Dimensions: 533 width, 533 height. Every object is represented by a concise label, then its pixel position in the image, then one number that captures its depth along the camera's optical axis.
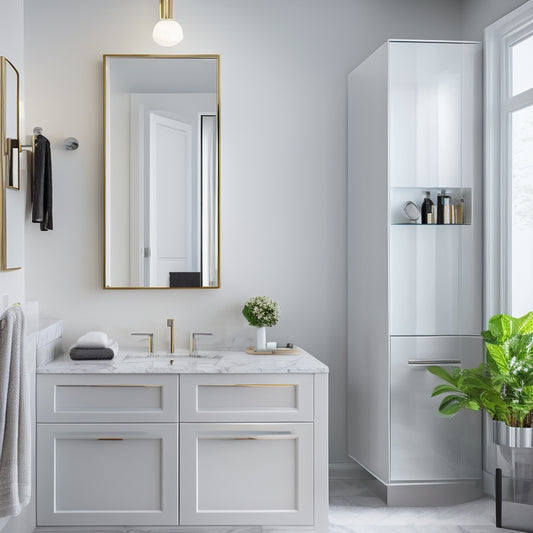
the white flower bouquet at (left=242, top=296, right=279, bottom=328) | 3.31
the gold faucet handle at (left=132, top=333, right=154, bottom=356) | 3.33
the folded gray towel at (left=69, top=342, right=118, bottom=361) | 3.03
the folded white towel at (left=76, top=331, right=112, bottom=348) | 3.04
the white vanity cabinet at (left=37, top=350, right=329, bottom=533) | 2.86
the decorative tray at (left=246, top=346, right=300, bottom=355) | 3.26
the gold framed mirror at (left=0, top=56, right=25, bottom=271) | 2.86
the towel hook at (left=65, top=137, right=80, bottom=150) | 3.42
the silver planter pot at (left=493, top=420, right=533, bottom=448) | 2.77
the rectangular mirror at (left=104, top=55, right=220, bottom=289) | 3.45
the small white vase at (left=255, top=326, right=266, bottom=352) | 3.32
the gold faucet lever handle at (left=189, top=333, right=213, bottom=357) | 3.36
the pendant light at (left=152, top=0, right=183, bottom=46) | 3.05
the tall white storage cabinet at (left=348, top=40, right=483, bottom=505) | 3.13
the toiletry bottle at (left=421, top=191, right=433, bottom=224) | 3.19
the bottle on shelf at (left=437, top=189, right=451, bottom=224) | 3.20
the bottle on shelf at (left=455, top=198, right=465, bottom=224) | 3.23
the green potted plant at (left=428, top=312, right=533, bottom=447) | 2.77
